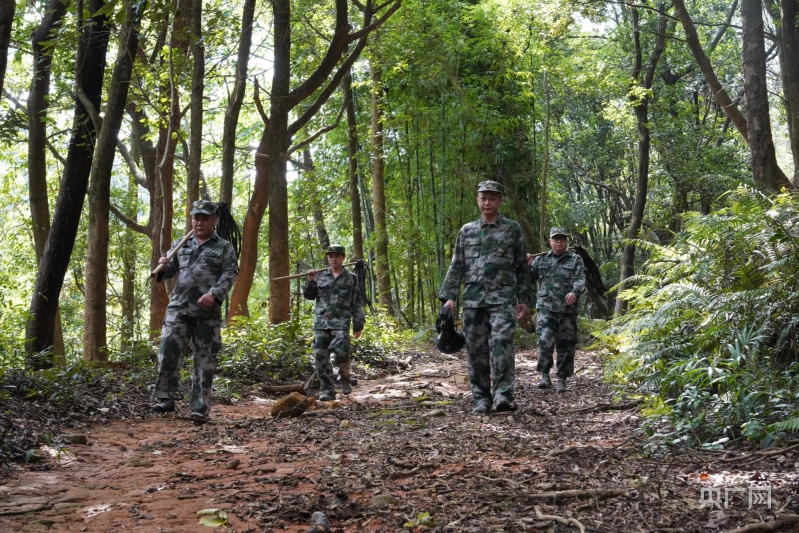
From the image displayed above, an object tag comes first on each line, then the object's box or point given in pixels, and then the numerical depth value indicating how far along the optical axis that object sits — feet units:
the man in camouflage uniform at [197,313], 24.90
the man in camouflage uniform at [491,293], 23.41
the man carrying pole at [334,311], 32.45
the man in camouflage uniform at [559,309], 31.50
